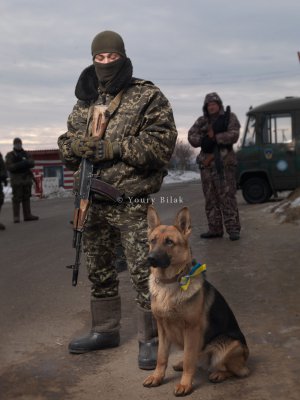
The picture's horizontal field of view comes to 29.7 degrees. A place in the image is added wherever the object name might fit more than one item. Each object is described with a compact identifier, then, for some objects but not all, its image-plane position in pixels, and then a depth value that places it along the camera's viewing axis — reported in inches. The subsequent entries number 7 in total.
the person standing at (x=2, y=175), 487.8
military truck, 563.8
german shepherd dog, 132.0
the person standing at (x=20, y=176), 528.1
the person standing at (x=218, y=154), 325.4
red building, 1180.5
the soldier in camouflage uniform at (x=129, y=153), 153.0
